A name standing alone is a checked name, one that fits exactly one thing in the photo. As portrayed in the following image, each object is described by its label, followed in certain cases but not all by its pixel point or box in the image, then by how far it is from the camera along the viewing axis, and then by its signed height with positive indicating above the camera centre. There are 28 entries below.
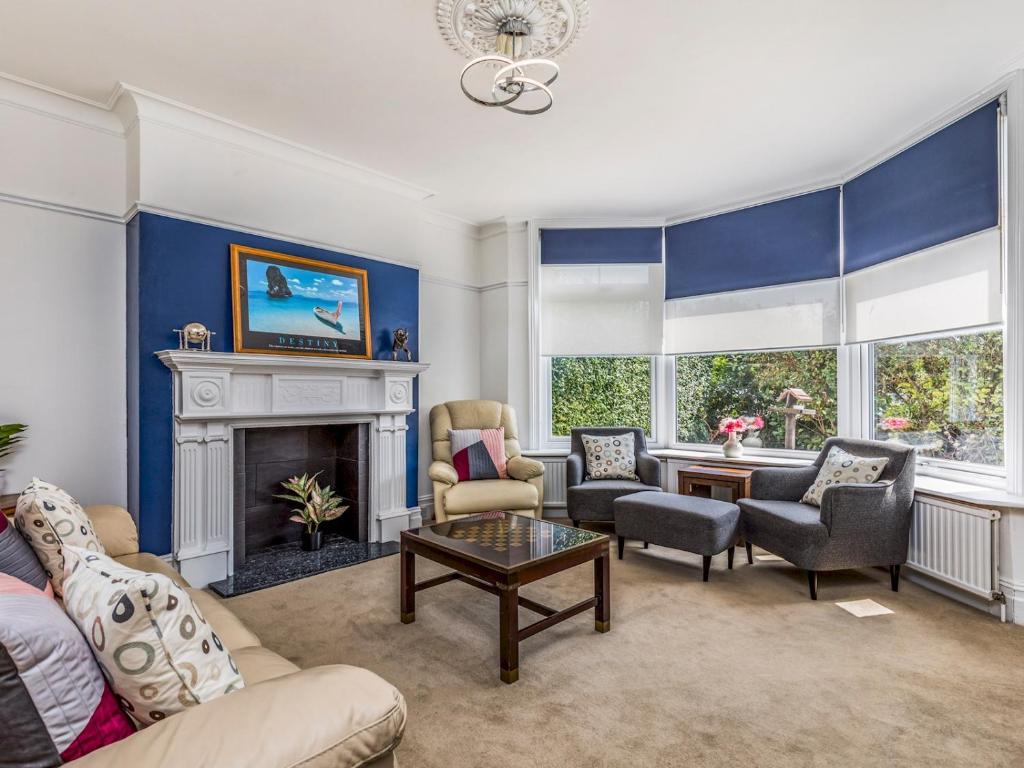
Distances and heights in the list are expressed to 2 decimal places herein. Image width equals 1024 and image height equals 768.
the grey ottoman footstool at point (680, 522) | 3.31 -0.88
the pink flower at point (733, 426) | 4.54 -0.37
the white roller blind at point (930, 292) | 3.12 +0.57
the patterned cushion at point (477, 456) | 4.49 -0.61
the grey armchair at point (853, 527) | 3.09 -0.83
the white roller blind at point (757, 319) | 4.32 +0.52
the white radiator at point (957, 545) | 2.81 -0.89
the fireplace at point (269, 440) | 3.28 -0.41
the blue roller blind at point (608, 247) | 5.16 +1.26
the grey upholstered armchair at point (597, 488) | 4.21 -0.82
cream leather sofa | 0.86 -0.58
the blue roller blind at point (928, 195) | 3.10 +1.18
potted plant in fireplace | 3.92 -0.91
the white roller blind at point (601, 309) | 5.14 +0.68
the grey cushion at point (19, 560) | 1.54 -0.51
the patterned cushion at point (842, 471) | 3.34 -0.56
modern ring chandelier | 2.25 +1.54
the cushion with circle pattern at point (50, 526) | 1.68 -0.45
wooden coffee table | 2.28 -0.80
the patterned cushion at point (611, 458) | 4.53 -0.64
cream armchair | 4.09 -0.74
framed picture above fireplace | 3.61 +0.53
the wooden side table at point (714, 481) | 3.98 -0.74
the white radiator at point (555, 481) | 5.06 -0.92
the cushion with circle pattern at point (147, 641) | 0.98 -0.47
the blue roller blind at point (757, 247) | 4.29 +1.13
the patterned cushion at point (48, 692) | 0.84 -0.50
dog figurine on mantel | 4.42 +0.31
